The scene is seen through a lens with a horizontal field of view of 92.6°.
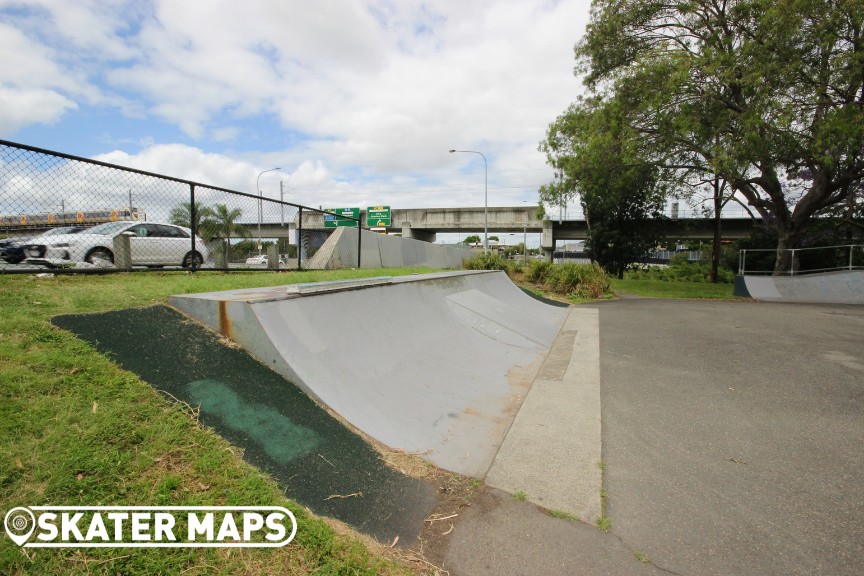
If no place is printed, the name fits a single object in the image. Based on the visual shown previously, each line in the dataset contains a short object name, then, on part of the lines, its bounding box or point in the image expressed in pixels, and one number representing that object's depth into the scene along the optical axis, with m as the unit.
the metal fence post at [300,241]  11.09
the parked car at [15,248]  6.43
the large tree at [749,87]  13.44
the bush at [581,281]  16.92
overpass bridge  42.56
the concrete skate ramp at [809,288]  15.21
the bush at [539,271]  18.84
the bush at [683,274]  31.67
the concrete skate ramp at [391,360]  3.46
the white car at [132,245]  7.51
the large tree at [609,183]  17.75
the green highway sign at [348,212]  40.08
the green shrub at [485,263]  20.36
